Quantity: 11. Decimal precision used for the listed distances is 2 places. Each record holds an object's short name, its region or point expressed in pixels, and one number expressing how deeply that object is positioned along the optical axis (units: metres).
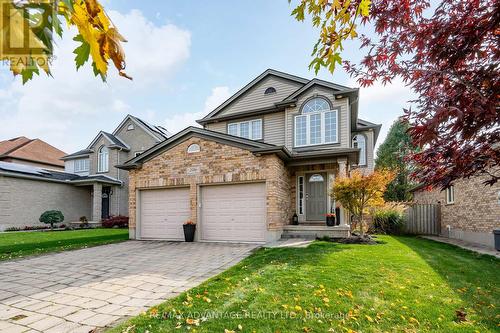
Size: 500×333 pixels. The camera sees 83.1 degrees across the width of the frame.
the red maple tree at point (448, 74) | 2.71
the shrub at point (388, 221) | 14.49
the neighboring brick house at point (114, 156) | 21.62
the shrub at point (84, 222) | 19.31
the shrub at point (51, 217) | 16.44
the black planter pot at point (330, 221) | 11.13
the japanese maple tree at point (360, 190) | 9.66
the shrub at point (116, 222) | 19.23
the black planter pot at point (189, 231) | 10.70
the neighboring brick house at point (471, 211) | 10.52
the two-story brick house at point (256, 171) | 10.41
